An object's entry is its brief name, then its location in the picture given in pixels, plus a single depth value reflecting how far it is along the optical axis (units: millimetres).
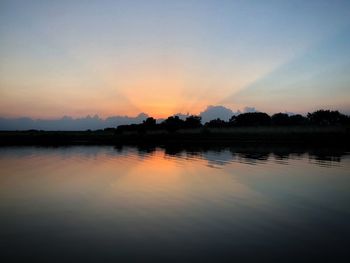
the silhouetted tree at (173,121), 158438
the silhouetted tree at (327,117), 138362
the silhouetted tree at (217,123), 165850
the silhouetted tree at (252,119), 158762
